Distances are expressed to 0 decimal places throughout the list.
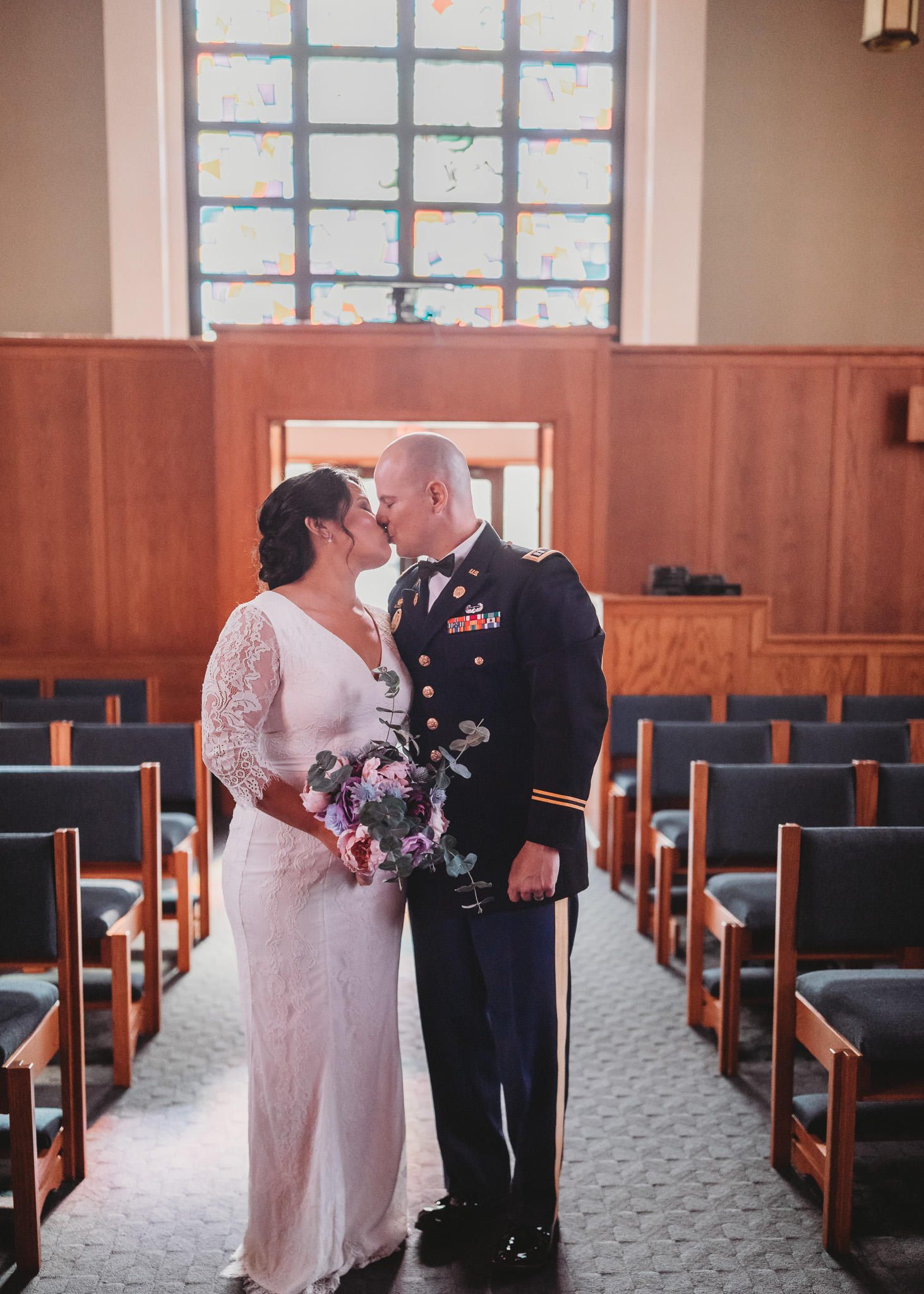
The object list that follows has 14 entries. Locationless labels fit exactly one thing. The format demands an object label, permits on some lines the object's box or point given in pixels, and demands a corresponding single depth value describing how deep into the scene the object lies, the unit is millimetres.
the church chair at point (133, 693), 5344
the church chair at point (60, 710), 4754
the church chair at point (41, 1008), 2045
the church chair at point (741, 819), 3094
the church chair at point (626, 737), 4582
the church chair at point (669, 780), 3746
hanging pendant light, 4398
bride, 1887
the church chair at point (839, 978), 2129
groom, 1965
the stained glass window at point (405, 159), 8344
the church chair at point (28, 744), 3768
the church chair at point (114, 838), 2963
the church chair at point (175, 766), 3791
